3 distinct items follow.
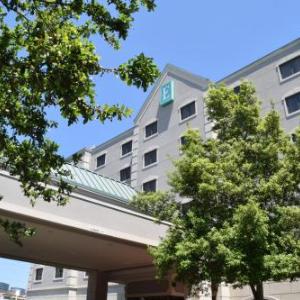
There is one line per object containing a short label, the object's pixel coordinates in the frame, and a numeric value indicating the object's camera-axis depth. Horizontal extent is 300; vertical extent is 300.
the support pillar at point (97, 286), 20.21
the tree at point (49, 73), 5.76
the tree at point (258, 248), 10.06
